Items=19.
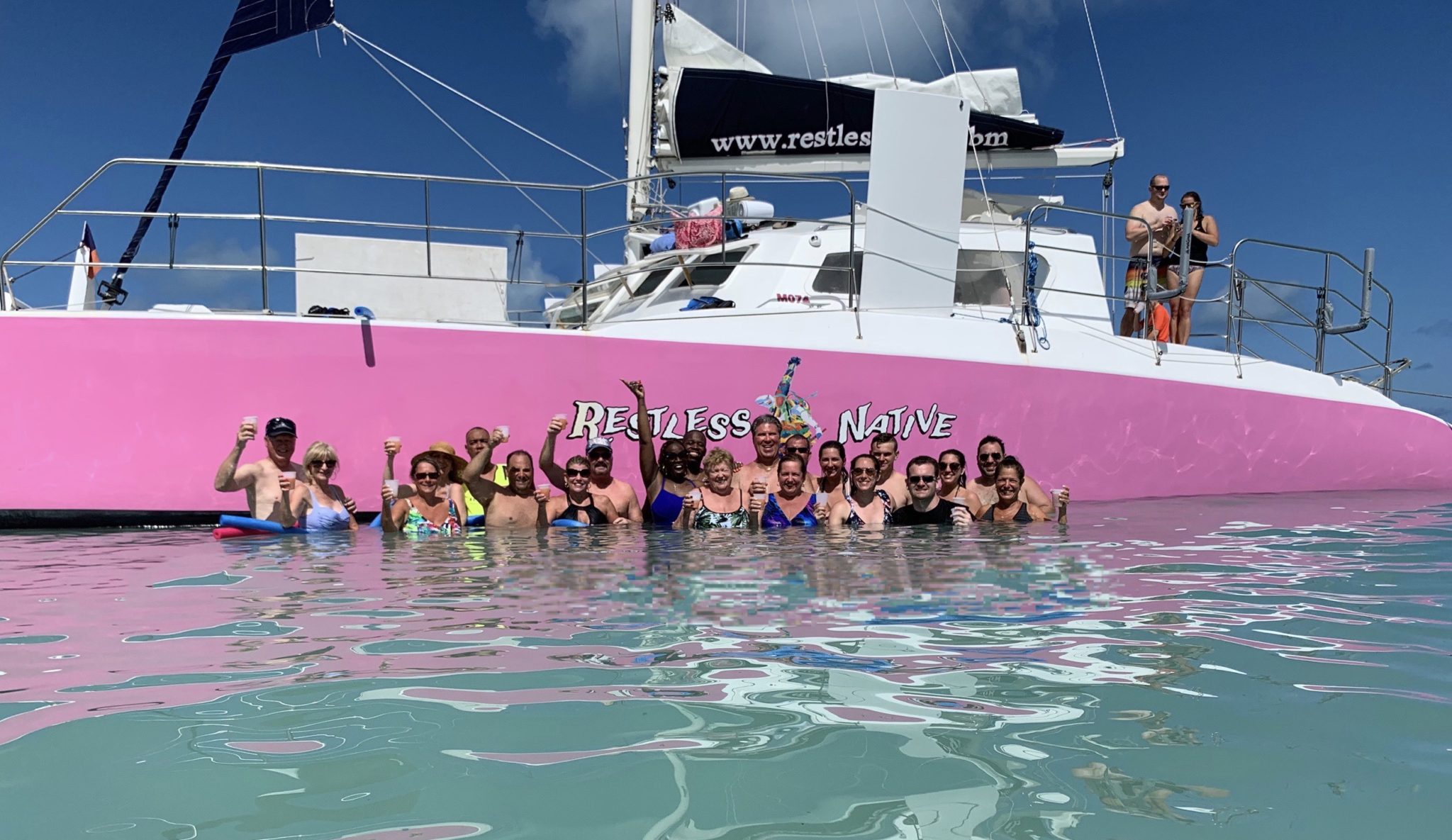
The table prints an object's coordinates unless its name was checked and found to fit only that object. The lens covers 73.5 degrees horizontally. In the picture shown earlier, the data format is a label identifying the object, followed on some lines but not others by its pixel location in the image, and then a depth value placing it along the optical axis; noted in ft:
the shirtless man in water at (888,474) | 19.66
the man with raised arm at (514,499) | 18.53
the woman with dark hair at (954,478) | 19.60
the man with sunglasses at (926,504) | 18.57
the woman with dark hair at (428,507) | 17.79
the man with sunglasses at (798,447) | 18.62
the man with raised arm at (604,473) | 18.97
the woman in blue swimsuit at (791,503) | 18.16
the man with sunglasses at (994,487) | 19.81
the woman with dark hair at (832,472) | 19.15
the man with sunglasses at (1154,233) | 24.57
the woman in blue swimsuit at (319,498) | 18.03
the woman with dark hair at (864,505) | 18.28
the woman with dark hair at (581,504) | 18.42
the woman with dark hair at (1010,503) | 18.95
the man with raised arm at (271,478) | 17.94
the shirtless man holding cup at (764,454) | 19.01
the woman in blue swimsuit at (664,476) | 19.36
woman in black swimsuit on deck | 24.79
